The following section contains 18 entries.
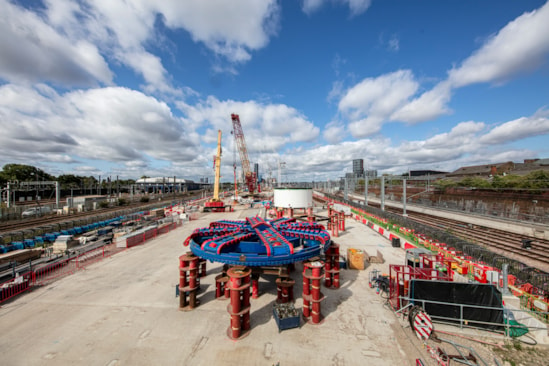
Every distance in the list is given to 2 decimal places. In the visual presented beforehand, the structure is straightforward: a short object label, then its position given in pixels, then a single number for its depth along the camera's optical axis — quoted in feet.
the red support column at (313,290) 35.27
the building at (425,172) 443.08
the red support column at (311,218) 79.61
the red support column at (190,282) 40.16
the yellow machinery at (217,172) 181.90
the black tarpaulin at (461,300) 34.45
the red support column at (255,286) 44.73
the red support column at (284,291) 39.83
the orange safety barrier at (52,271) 53.64
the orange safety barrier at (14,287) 44.39
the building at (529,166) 203.47
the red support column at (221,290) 43.55
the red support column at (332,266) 48.06
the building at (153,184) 565.53
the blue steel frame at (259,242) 38.04
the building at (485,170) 247.29
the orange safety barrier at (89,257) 64.61
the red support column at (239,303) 31.99
